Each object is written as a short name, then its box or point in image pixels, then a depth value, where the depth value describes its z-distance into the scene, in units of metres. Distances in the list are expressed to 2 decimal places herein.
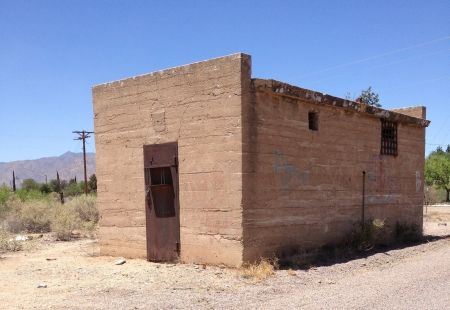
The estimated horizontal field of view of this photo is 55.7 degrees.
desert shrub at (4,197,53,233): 15.62
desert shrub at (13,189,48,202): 22.47
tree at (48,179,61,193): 57.23
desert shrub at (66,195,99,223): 18.05
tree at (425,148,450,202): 36.56
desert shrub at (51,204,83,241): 13.21
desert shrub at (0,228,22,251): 11.28
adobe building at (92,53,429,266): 7.55
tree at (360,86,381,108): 25.55
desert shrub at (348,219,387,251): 9.66
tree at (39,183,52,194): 51.30
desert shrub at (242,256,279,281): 7.05
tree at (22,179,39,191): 55.67
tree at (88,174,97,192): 45.53
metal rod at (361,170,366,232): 10.22
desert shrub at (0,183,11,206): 19.20
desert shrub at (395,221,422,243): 11.45
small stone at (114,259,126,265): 8.61
